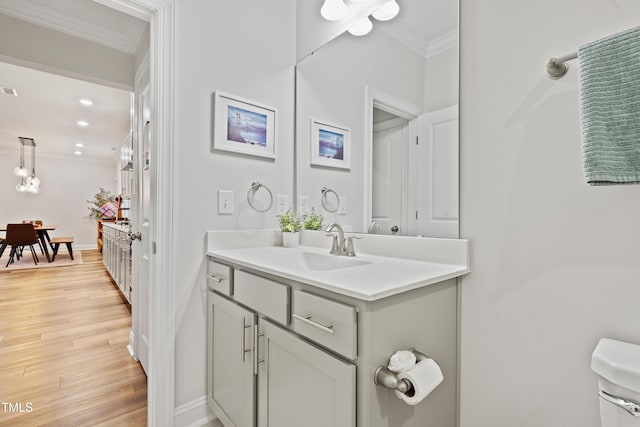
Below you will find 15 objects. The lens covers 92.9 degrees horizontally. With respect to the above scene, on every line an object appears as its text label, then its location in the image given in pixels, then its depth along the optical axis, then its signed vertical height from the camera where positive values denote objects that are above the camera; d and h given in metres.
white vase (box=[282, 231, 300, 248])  1.78 -0.18
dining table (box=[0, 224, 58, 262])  5.92 -0.62
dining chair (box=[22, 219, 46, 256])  6.78 -0.36
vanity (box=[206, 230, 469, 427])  0.80 -0.39
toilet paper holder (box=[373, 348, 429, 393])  0.78 -0.44
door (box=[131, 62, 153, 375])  1.98 -0.08
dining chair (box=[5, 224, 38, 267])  5.50 -0.55
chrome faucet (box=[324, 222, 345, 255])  1.48 -0.17
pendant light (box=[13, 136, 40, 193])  6.64 +0.74
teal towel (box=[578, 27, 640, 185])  0.70 +0.24
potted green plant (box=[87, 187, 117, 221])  7.82 +0.13
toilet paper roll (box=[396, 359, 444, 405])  0.77 -0.45
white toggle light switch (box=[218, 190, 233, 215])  1.65 +0.03
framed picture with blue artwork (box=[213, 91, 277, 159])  1.63 +0.47
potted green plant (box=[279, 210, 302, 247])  1.78 -0.13
